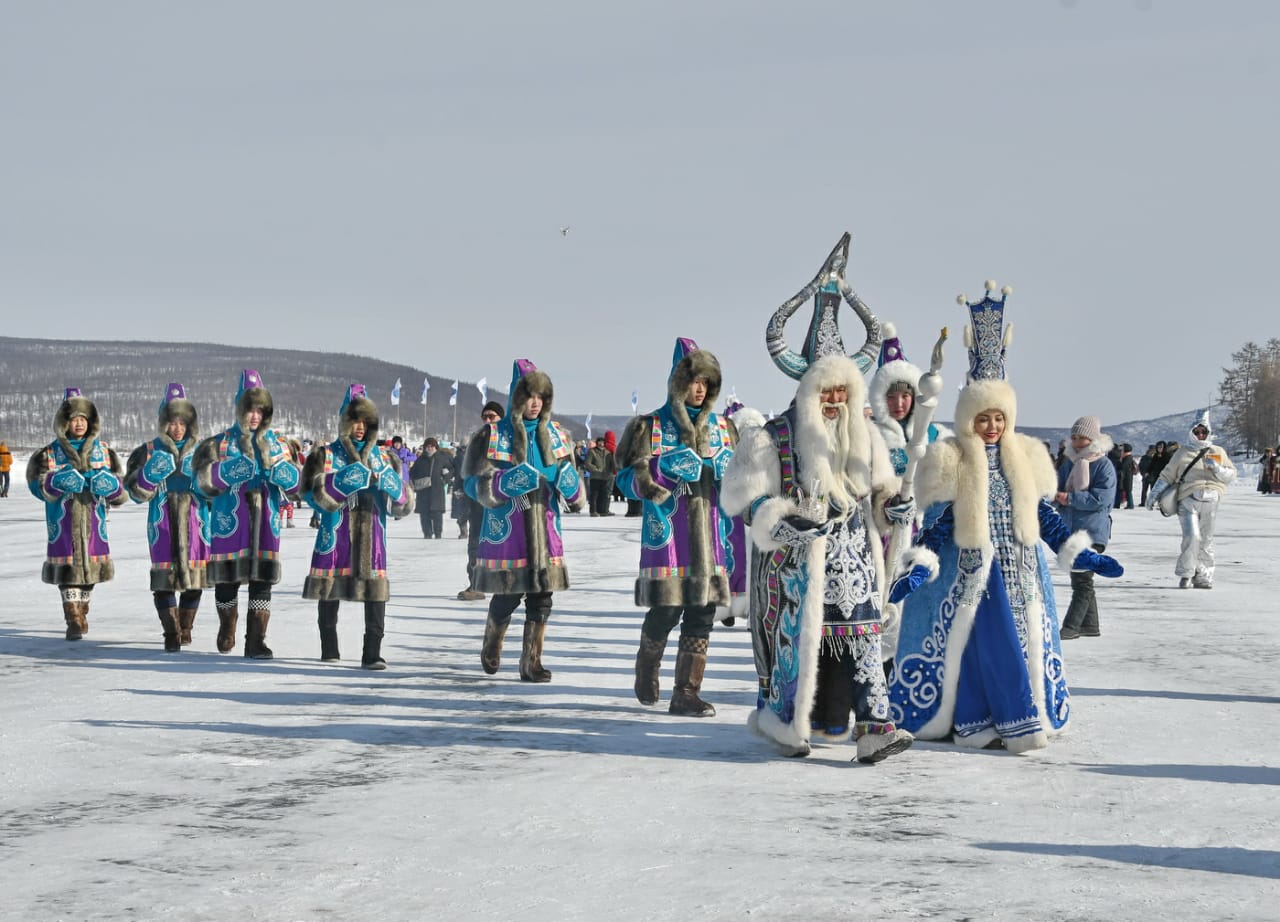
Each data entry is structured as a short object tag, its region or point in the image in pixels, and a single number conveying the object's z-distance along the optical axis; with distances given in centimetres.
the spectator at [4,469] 4588
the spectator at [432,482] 2791
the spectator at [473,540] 1614
